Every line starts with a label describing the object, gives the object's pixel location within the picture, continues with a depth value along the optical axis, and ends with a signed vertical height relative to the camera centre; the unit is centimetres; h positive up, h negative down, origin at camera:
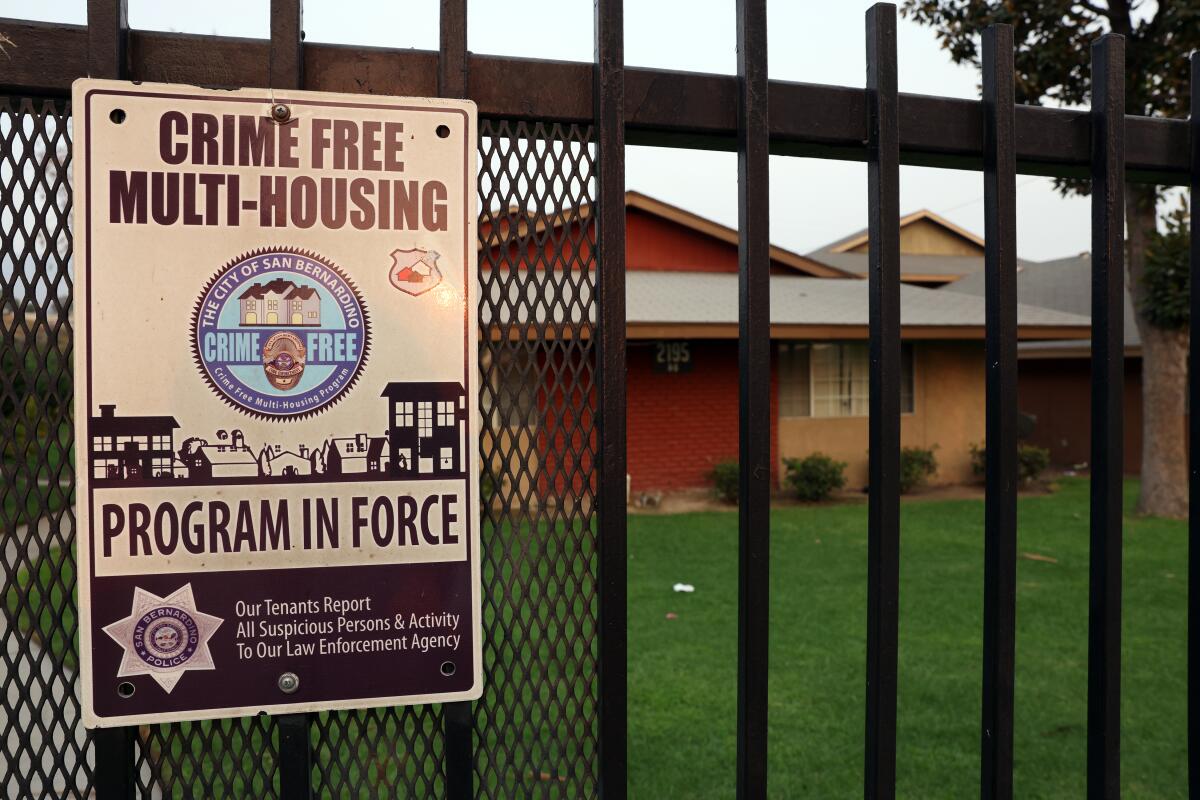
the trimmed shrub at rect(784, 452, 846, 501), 1400 -114
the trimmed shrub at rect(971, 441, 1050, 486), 1505 -100
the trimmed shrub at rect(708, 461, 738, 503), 1380 -117
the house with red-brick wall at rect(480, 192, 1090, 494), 1437 +88
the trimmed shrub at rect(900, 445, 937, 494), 1487 -106
